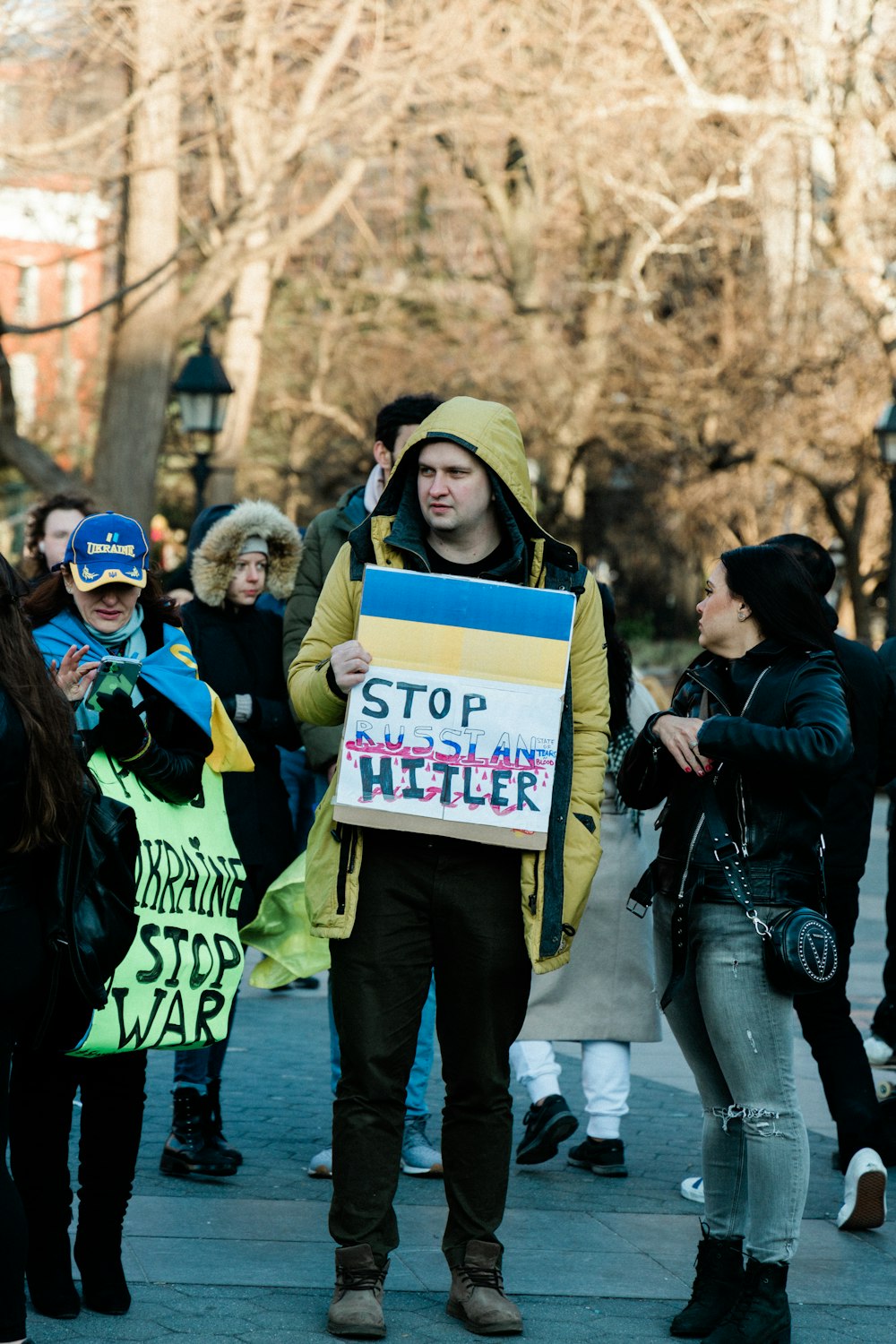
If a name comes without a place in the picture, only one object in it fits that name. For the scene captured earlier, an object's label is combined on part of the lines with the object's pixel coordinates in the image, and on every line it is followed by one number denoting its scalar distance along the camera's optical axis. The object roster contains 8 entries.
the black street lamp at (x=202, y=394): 29.98
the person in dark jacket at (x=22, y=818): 6.50
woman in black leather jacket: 7.57
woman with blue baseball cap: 7.51
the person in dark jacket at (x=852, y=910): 9.39
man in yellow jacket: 7.68
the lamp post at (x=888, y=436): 34.42
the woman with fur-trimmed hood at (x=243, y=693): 10.01
